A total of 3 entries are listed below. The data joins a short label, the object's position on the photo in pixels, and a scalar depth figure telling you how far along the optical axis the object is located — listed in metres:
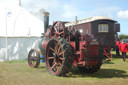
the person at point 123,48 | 10.83
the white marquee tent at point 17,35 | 11.50
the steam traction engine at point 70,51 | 5.60
